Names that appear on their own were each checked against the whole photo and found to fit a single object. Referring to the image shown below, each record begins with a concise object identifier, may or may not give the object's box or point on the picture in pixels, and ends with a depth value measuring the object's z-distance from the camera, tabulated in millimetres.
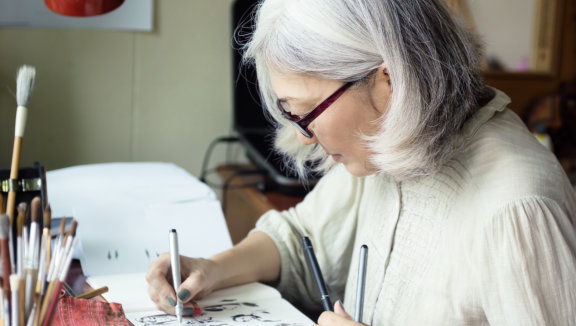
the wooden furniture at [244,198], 1518
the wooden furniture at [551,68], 3131
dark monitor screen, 1563
